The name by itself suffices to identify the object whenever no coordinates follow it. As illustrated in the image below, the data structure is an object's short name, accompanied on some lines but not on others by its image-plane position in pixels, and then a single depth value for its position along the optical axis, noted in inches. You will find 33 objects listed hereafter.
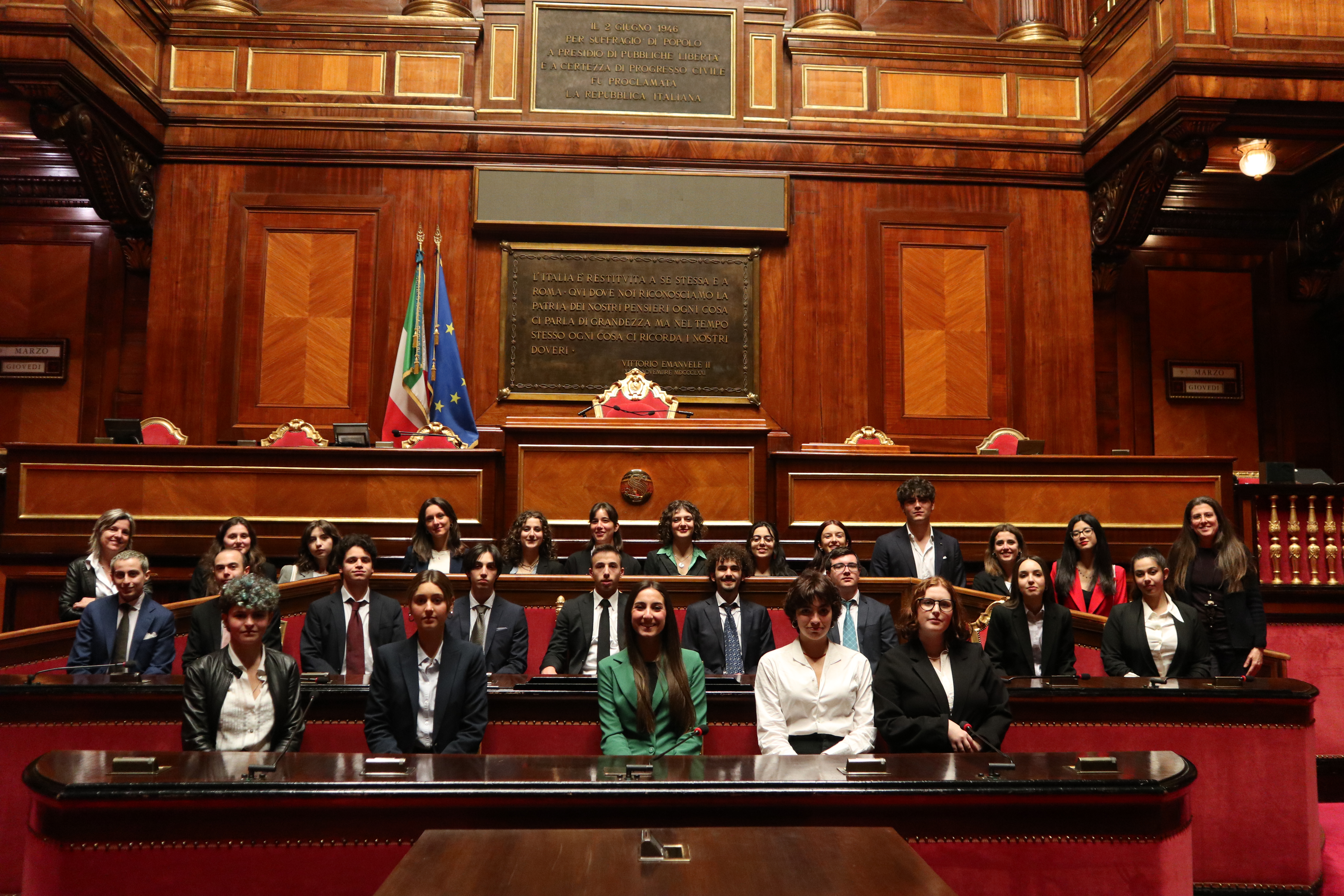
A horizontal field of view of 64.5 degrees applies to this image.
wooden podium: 259.1
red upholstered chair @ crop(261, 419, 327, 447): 300.8
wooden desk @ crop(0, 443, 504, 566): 250.7
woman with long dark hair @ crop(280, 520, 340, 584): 209.3
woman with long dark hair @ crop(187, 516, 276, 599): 195.5
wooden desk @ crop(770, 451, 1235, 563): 266.7
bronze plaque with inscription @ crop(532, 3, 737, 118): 350.9
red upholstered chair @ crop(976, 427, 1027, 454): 325.7
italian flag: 319.9
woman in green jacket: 131.3
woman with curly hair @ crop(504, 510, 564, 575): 208.7
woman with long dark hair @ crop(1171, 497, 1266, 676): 181.6
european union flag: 316.2
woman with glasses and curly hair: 129.9
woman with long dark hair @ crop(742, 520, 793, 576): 210.8
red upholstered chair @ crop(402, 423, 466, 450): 278.4
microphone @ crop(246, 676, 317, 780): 100.0
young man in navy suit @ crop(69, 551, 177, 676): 161.0
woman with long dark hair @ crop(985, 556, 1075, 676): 166.4
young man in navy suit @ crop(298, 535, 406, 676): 169.3
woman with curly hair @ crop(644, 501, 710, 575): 212.1
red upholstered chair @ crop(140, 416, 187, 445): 289.4
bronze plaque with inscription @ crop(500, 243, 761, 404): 343.0
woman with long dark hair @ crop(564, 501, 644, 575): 212.5
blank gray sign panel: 341.7
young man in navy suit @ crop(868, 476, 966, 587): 214.5
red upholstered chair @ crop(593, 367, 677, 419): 309.0
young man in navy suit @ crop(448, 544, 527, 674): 175.3
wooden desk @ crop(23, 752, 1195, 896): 96.9
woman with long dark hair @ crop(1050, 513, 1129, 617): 199.5
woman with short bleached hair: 126.3
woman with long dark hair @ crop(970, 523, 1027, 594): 199.2
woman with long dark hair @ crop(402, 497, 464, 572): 212.2
